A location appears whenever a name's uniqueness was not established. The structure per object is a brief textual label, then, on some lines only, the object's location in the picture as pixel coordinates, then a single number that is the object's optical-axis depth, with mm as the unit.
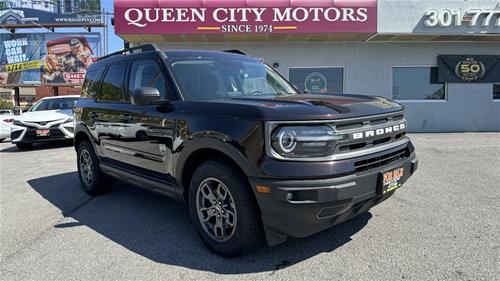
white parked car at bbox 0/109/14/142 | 13547
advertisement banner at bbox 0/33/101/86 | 29469
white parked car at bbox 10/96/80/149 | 10891
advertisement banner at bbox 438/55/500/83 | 12828
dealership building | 11898
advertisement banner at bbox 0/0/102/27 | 31641
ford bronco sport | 2895
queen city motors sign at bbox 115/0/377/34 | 11203
